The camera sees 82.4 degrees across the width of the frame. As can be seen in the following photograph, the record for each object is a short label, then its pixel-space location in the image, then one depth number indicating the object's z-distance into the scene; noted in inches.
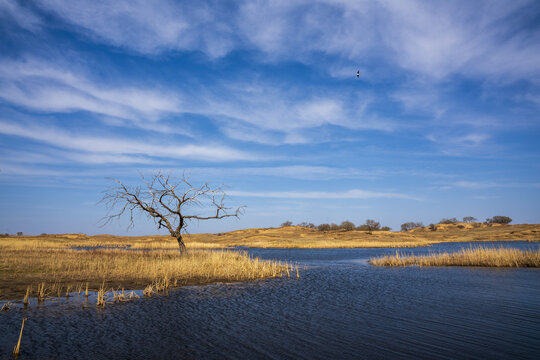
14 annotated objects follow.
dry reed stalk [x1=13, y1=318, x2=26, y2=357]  277.2
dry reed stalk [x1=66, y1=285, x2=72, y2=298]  521.9
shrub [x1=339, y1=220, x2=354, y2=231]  5339.6
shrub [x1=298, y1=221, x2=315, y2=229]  6126.0
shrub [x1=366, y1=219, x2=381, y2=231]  5585.6
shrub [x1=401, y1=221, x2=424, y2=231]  6619.1
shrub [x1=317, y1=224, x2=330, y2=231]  5275.6
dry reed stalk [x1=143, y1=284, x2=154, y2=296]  560.1
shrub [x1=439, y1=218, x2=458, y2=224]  5613.2
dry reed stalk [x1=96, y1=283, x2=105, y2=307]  470.7
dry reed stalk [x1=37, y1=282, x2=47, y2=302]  496.0
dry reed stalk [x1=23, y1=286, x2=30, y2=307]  461.4
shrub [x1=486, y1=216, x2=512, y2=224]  5285.4
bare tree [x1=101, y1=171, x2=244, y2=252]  966.4
